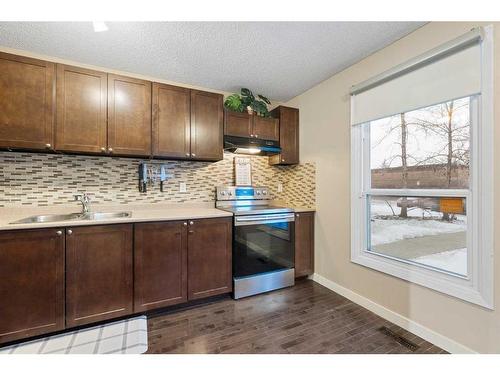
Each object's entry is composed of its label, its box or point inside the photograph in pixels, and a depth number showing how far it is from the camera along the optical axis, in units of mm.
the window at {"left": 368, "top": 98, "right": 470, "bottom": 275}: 1620
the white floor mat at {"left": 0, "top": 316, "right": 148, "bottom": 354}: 1583
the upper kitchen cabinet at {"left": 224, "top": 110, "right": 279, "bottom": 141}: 2697
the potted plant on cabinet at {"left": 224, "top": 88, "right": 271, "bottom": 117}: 2695
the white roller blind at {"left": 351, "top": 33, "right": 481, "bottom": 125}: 1482
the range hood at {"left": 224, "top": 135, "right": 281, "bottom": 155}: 2650
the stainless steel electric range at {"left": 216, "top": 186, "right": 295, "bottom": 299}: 2367
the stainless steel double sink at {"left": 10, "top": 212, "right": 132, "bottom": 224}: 2006
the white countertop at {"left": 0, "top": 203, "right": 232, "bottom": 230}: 1751
